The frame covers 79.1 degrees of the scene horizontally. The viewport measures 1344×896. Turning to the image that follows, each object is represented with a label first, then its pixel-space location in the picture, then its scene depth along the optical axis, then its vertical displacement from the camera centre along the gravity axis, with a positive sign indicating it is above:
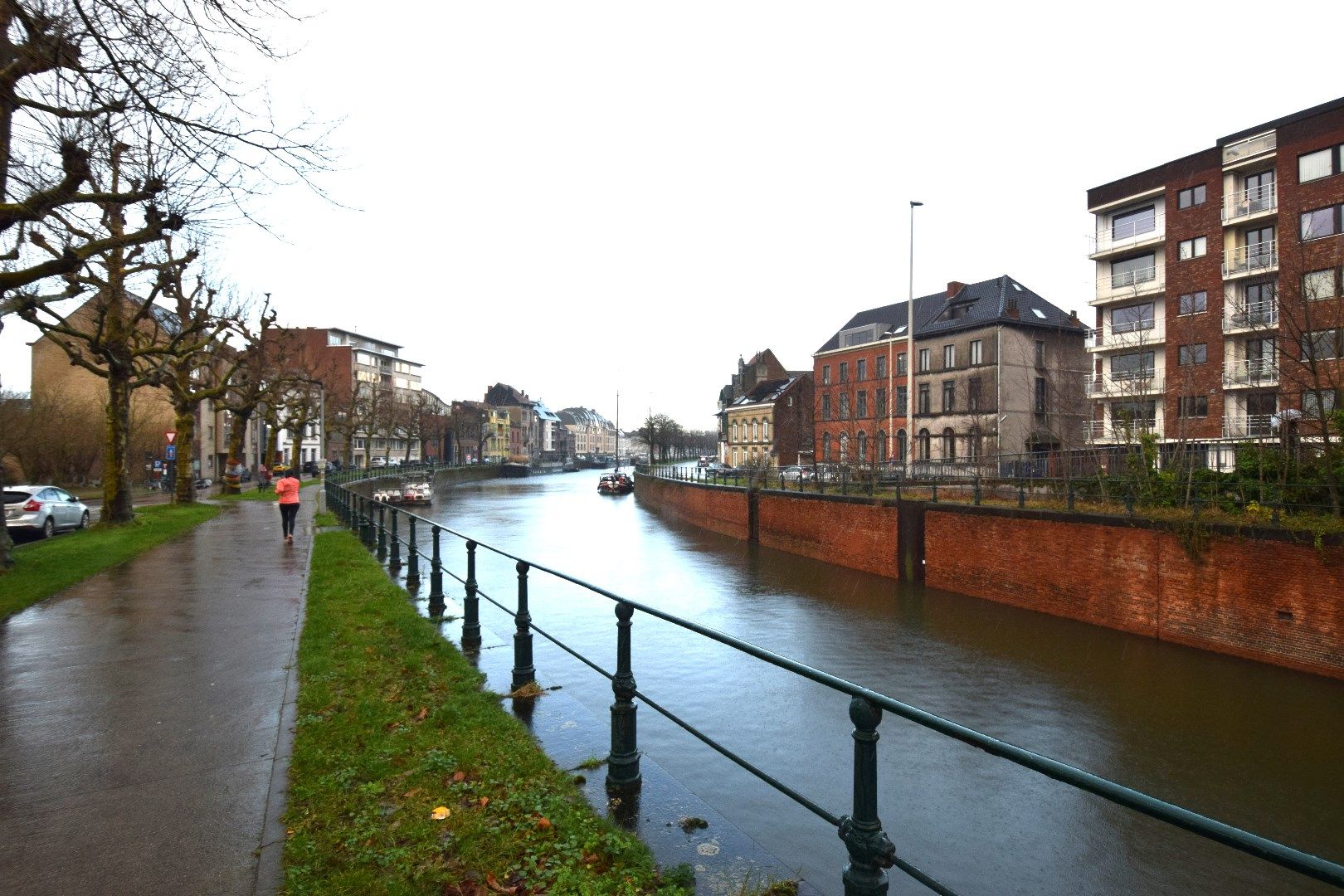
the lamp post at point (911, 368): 31.59 +3.30
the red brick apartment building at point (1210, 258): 28.28 +7.89
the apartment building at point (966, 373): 43.62 +4.72
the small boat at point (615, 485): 65.19 -2.52
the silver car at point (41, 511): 19.67 -1.48
